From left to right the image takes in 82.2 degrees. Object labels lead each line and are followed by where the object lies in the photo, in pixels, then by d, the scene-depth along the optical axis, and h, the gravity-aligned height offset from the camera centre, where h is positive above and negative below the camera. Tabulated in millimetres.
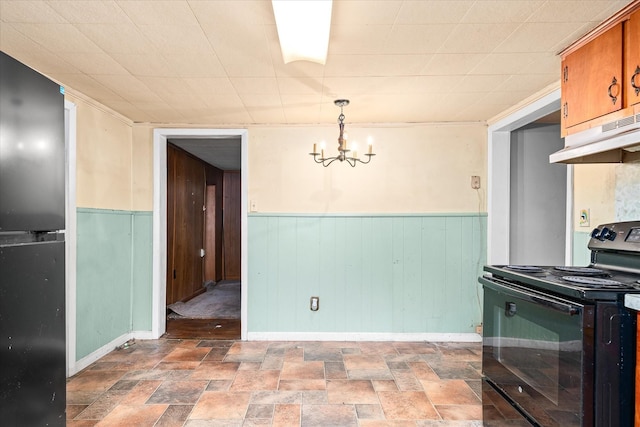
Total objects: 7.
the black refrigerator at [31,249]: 931 -114
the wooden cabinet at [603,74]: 1591 +661
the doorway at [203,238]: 4348 -471
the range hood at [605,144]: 1505 +305
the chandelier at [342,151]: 2852 +499
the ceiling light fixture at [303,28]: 1513 +829
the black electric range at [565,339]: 1202 -476
